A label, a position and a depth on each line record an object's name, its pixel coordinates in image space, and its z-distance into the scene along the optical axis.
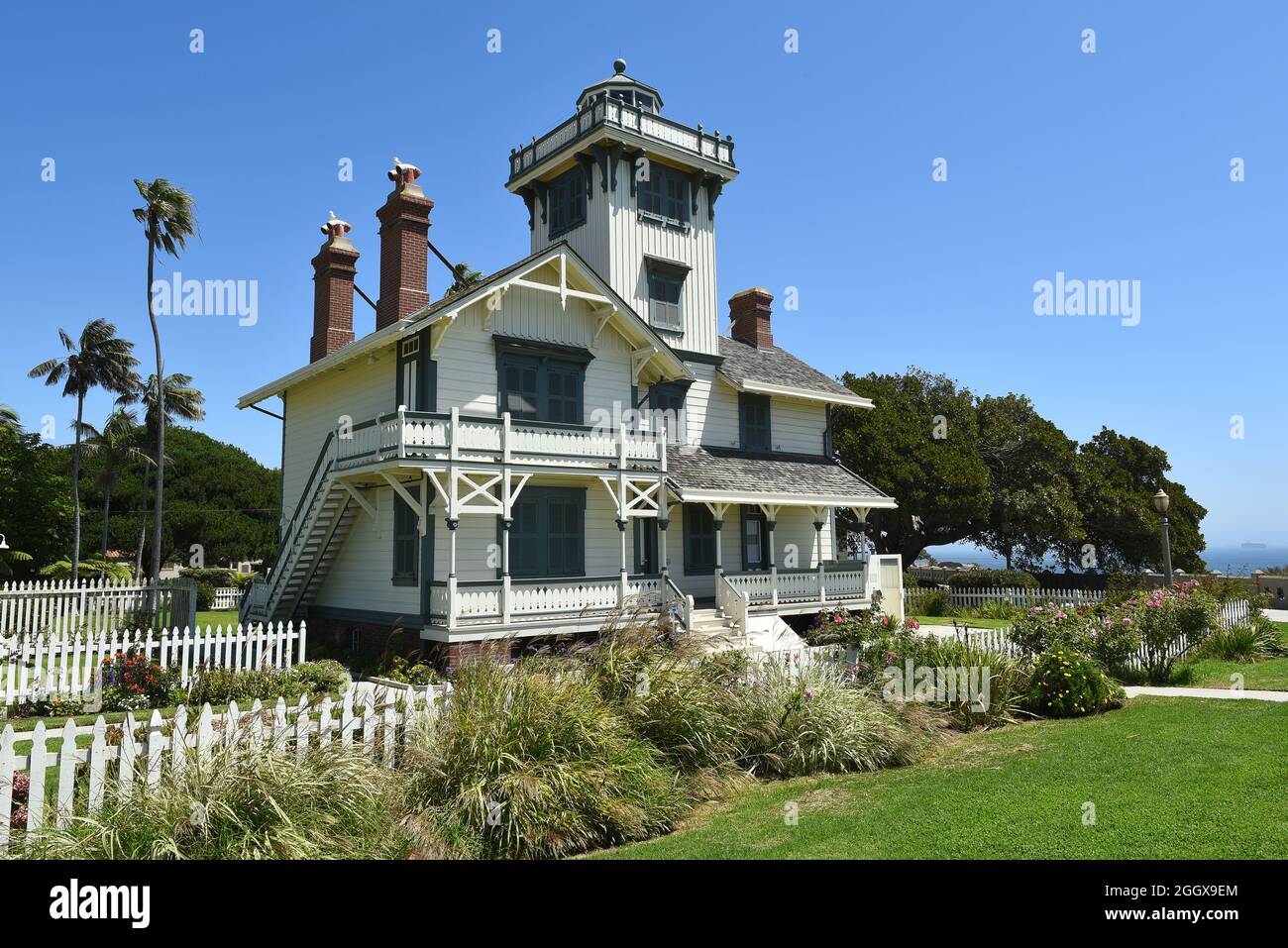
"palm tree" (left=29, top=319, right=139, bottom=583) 37.78
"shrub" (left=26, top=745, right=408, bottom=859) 6.00
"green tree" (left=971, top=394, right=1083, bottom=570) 38.69
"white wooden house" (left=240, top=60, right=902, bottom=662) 17.98
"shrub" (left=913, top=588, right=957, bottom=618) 32.12
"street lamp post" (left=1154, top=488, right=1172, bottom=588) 21.20
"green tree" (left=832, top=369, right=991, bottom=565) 37.41
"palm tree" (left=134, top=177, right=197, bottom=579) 31.44
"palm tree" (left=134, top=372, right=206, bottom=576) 42.45
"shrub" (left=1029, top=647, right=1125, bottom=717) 12.32
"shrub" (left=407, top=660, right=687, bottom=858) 7.41
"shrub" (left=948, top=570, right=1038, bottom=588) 34.84
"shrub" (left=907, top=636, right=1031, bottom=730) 12.01
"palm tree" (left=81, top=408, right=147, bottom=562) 40.19
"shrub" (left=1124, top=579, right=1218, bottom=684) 15.35
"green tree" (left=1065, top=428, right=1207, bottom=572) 40.12
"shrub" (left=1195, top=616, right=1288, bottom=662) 18.17
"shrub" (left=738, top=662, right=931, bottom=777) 9.97
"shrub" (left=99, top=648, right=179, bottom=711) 13.57
